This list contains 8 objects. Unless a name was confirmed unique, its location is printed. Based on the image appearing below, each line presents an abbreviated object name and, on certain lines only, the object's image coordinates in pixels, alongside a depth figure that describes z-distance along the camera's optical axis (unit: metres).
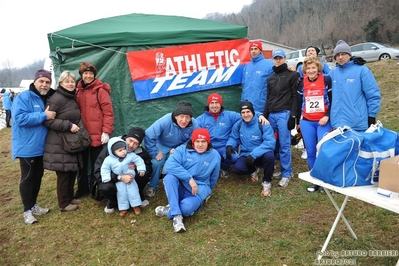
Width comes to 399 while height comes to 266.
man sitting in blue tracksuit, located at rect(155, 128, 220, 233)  3.14
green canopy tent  4.17
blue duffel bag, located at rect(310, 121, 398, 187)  2.12
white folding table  1.80
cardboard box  1.84
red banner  4.47
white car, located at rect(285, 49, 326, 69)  19.57
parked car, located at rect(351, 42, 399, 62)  14.97
